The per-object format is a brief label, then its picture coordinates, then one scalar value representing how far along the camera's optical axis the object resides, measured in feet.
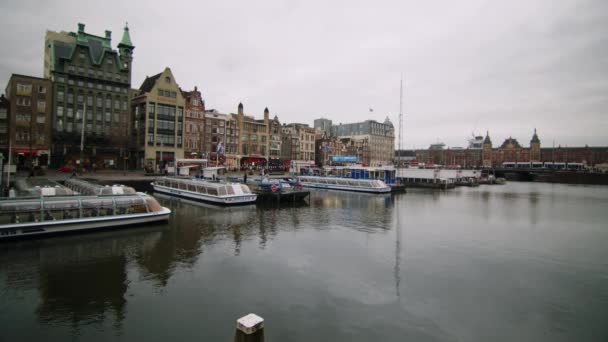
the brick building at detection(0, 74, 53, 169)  220.23
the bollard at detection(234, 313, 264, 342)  23.99
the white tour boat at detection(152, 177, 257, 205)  130.62
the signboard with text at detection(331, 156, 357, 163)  293.64
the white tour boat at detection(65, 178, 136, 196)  97.34
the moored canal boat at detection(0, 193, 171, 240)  68.69
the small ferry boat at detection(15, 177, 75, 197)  87.49
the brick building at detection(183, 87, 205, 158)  284.49
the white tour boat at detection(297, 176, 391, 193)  203.92
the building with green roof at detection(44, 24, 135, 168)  239.30
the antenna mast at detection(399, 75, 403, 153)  232.88
